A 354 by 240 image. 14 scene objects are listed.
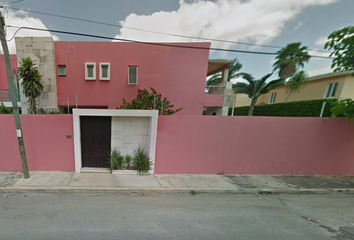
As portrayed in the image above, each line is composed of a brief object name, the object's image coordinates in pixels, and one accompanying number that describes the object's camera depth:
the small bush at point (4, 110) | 7.58
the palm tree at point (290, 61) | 13.66
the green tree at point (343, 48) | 4.37
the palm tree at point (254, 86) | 11.00
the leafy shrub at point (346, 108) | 4.44
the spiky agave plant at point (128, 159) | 4.89
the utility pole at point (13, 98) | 3.58
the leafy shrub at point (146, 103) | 6.09
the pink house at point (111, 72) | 8.34
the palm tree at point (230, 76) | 16.25
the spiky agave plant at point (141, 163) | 4.78
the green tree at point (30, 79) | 6.94
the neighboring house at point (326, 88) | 10.78
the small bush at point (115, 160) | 4.71
